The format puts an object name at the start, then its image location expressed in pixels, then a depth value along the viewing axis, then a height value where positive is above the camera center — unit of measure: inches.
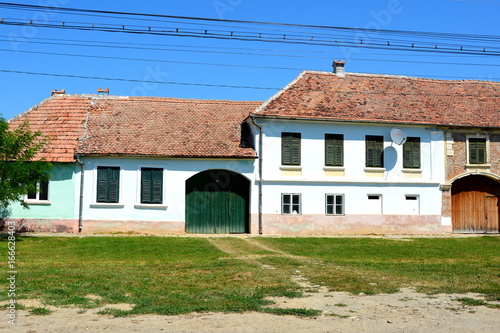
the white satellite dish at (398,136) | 990.4 +129.0
